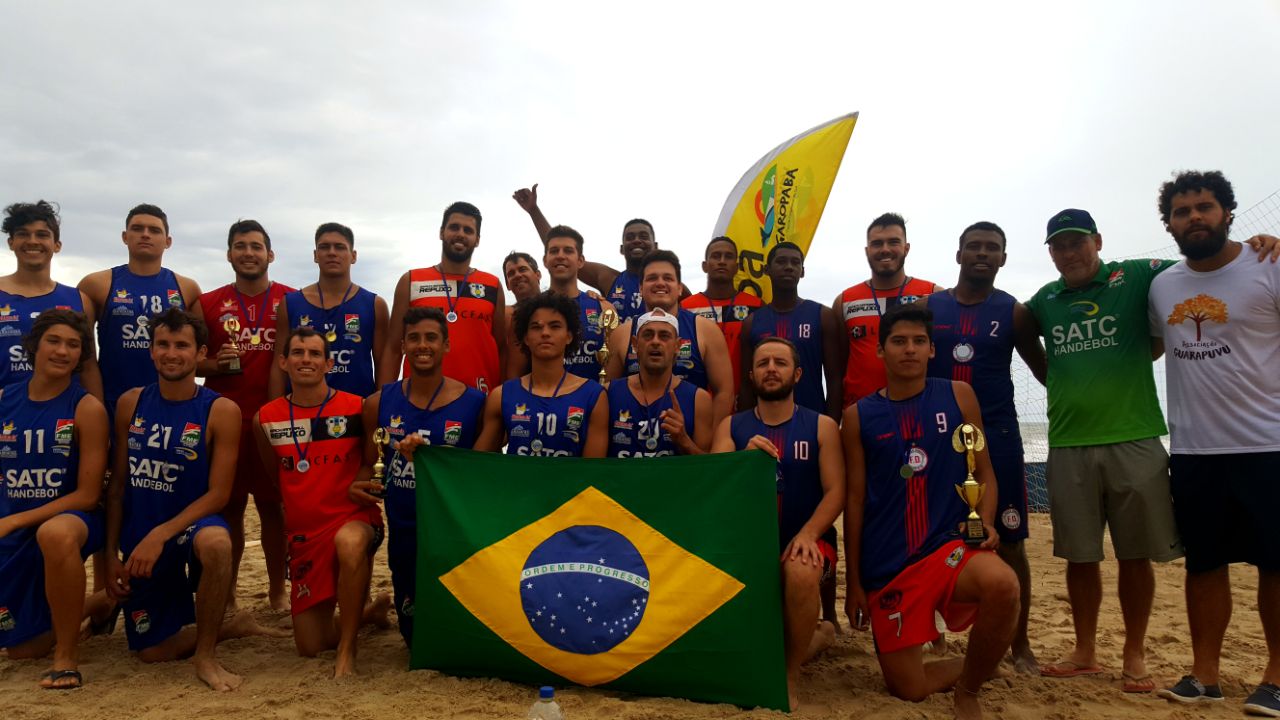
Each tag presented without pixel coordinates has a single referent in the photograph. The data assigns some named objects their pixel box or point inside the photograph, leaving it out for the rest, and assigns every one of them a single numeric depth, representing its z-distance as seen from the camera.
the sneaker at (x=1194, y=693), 4.75
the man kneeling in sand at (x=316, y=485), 5.30
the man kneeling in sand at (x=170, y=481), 5.32
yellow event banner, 10.17
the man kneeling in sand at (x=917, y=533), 4.33
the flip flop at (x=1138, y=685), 4.94
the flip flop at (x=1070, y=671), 5.27
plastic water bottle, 3.64
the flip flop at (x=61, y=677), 4.83
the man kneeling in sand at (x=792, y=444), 4.77
